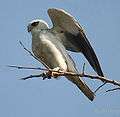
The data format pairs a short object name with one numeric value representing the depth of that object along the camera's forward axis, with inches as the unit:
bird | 502.6
